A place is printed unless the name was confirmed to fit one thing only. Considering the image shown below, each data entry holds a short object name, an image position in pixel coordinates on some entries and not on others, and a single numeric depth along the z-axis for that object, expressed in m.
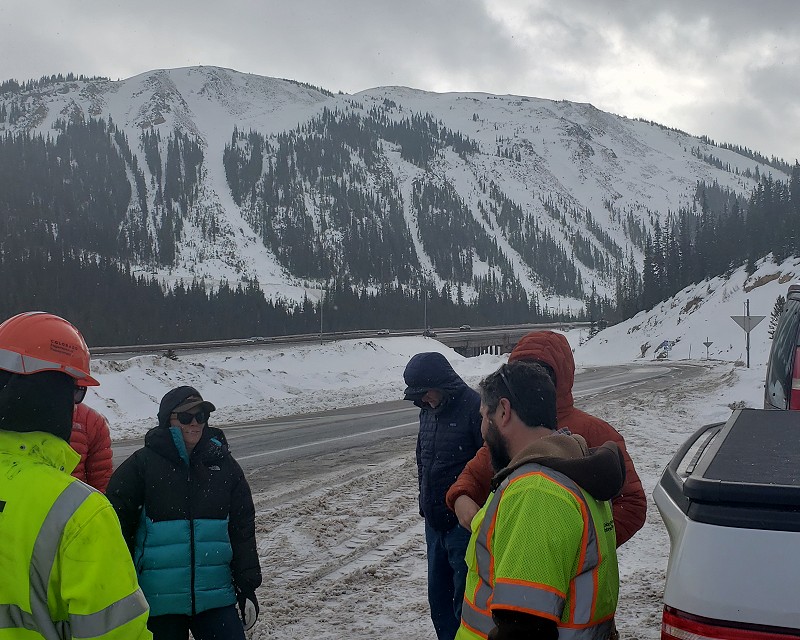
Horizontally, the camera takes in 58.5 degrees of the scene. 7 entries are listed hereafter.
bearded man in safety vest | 1.89
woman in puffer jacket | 3.19
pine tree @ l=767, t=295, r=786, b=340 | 37.01
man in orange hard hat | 1.67
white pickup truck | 1.56
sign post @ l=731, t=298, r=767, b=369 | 24.21
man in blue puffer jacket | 4.01
